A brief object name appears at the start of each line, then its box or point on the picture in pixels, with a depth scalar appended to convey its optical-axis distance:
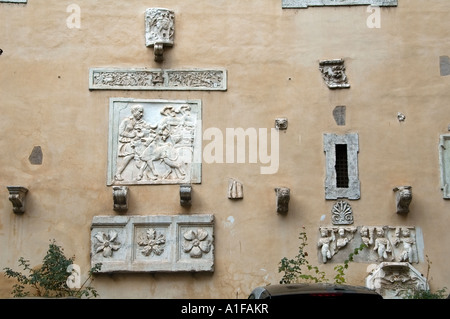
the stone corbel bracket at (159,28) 12.87
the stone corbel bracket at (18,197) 12.16
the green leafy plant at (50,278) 11.72
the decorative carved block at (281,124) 12.66
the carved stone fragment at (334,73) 12.84
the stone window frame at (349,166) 12.48
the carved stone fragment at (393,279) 12.09
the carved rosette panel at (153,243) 12.12
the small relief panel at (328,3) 13.10
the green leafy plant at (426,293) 11.49
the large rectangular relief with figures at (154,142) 12.53
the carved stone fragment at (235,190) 12.45
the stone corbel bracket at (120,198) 12.16
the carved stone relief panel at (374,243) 12.22
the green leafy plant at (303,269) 11.59
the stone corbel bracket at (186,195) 12.17
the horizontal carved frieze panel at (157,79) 12.81
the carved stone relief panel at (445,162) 12.48
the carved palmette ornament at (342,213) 12.38
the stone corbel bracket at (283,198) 12.12
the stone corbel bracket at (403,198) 12.11
